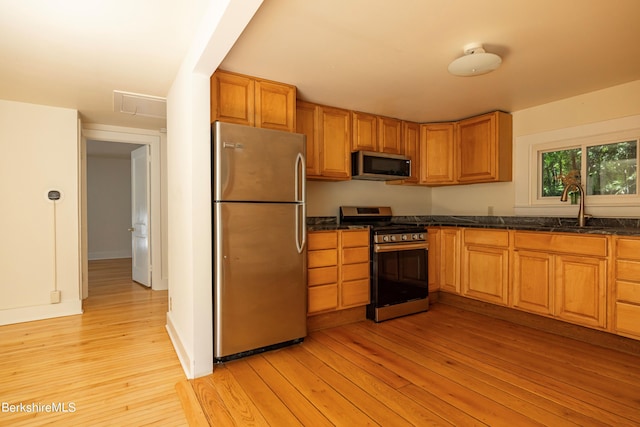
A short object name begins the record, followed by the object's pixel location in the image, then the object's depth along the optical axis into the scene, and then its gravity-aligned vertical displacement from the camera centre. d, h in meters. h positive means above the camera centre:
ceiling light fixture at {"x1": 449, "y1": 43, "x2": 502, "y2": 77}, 2.15 +0.98
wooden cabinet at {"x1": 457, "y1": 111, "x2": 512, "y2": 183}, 3.63 +0.70
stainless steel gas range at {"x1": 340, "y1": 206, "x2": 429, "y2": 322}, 3.25 -0.65
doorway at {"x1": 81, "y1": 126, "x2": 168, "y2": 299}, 4.14 +0.37
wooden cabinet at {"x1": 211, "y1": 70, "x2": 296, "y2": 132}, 2.53 +0.89
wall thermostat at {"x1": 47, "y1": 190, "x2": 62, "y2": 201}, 3.46 +0.18
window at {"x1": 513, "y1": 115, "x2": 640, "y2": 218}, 2.96 +0.41
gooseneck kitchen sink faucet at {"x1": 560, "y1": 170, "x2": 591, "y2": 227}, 3.05 +0.20
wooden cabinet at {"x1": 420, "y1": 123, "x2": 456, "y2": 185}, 4.07 +0.70
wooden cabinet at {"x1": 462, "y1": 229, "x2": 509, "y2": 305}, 3.21 -0.59
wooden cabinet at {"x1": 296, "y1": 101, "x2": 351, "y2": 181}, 3.27 +0.74
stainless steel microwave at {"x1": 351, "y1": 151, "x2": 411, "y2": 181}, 3.49 +0.48
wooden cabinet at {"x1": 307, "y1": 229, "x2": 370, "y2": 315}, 2.95 -0.57
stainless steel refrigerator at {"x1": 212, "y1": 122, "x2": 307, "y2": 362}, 2.28 -0.22
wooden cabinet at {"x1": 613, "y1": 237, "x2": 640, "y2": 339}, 2.39 -0.59
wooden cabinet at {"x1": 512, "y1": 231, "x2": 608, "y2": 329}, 2.57 -0.59
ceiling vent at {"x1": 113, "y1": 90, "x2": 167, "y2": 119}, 3.09 +1.07
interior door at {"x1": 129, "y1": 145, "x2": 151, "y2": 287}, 4.65 -0.09
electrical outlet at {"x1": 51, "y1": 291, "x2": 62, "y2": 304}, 3.45 -0.90
